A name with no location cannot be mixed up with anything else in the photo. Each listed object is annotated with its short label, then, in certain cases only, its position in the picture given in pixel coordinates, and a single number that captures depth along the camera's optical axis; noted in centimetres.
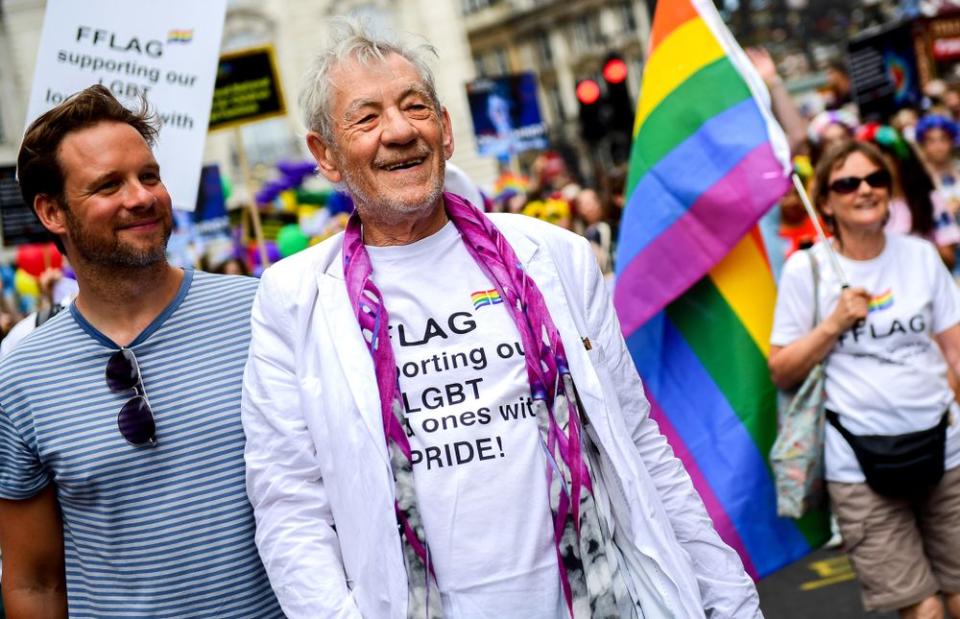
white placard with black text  385
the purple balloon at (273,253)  1014
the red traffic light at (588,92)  1661
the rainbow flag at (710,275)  412
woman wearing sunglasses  382
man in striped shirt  260
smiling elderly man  232
